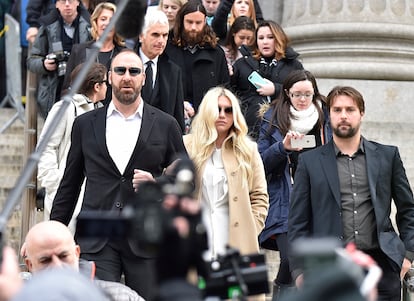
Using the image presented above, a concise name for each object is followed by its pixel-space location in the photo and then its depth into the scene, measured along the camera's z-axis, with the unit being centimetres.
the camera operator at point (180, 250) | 485
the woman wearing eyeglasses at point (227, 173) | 1413
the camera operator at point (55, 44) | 1882
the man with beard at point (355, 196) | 1339
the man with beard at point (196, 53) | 1814
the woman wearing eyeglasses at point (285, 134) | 1572
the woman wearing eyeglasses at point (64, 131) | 1538
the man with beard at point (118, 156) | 1336
